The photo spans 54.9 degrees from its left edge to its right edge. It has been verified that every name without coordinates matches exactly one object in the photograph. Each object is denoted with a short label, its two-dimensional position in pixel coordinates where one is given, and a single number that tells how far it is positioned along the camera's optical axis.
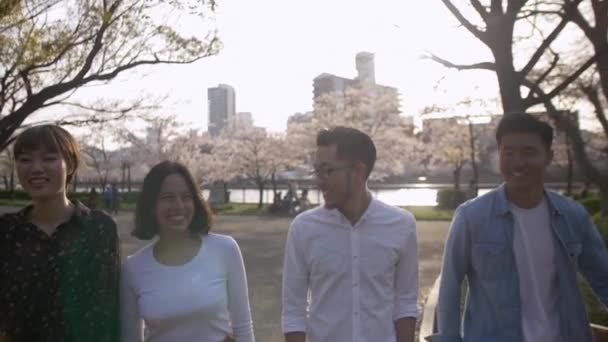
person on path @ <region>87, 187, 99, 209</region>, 22.67
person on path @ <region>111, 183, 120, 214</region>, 26.61
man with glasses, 2.49
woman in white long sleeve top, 2.37
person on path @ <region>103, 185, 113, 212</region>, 26.96
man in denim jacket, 2.48
